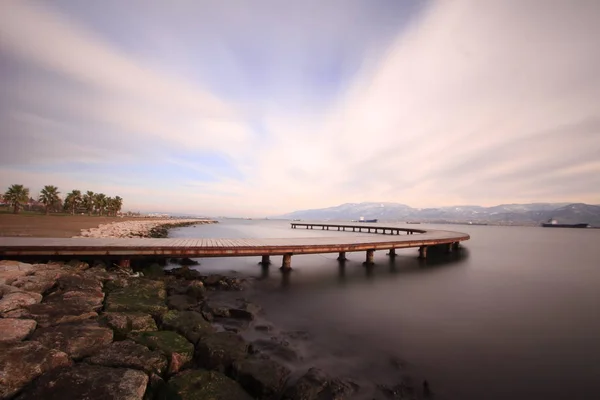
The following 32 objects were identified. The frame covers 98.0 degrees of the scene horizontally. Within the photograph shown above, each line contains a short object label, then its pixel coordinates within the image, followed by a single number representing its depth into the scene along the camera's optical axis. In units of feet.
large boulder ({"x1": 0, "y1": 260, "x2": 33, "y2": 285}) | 26.16
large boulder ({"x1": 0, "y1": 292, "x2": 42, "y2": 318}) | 20.15
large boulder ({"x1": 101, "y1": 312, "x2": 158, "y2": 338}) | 20.40
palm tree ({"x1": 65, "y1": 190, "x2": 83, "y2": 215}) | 249.14
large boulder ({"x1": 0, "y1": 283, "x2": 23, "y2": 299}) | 22.66
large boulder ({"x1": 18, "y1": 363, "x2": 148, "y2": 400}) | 12.67
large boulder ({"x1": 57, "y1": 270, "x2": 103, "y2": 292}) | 26.90
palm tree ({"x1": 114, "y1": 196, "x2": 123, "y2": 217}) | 305.65
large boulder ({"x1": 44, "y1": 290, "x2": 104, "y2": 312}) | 23.16
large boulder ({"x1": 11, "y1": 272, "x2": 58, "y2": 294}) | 25.11
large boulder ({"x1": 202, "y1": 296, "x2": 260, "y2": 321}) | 30.63
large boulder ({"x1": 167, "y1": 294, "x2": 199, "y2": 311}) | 29.50
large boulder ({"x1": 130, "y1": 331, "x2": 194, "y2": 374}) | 17.60
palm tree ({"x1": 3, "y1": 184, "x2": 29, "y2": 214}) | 187.10
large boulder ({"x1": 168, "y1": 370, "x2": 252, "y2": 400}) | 14.78
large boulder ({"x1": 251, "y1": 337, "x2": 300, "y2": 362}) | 23.09
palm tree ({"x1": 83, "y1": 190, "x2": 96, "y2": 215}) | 254.47
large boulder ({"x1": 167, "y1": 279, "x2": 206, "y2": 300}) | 34.71
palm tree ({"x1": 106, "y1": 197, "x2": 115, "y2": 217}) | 286.93
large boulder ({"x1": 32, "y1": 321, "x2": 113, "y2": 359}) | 16.44
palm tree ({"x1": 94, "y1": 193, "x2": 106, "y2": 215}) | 266.96
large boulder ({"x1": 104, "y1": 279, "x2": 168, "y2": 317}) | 25.11
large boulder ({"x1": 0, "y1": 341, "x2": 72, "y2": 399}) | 13.10
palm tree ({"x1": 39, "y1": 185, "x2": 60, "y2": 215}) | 217.77
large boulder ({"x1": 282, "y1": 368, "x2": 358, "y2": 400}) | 17.13
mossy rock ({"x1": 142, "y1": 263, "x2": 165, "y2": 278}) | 41.68
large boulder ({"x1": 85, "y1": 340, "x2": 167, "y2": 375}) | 15.79
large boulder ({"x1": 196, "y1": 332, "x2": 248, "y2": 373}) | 18.78
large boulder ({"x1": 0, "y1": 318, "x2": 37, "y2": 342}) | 16.25
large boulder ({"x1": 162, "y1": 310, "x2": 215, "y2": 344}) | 22.21
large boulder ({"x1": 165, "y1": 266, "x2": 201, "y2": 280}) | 44.85
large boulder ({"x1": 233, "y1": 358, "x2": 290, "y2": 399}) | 17.10
